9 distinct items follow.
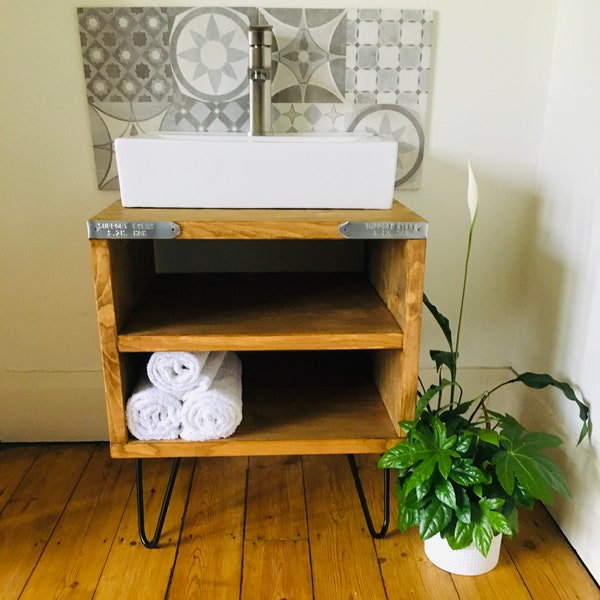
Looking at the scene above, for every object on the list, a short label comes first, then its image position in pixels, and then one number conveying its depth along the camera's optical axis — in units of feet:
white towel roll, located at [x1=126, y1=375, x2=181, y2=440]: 3.69
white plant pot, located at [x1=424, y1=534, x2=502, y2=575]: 3.94
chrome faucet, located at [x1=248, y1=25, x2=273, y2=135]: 4.15
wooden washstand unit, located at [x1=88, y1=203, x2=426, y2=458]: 3.41
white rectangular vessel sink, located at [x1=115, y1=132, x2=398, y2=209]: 3.53
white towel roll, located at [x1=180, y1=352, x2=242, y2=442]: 3.72
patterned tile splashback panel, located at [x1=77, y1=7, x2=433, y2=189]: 4.51
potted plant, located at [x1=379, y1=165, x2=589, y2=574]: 3.55
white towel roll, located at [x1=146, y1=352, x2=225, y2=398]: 3.69
